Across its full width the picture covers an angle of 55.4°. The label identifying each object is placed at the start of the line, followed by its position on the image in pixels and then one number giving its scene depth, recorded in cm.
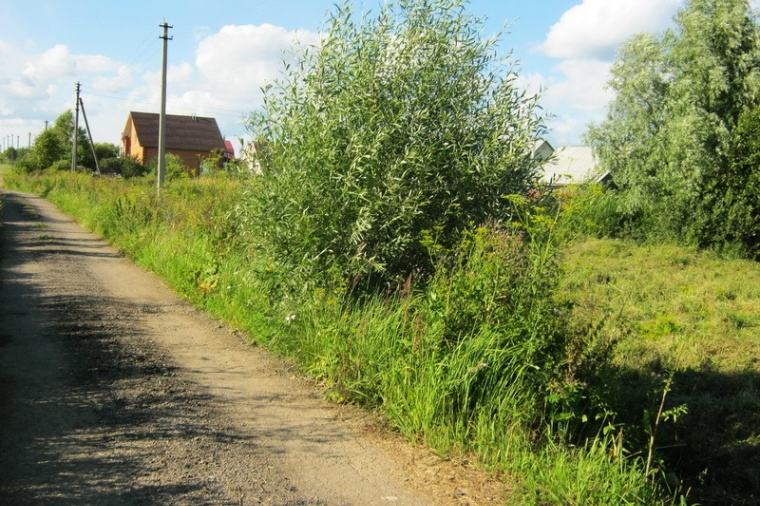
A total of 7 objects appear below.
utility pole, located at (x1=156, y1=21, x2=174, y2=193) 2304
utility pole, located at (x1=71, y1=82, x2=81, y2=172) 4616
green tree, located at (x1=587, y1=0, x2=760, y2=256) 1981
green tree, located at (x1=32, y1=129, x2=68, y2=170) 5494
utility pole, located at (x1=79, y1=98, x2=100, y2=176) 4603
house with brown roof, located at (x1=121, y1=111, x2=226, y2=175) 6025
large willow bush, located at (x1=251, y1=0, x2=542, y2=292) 776
